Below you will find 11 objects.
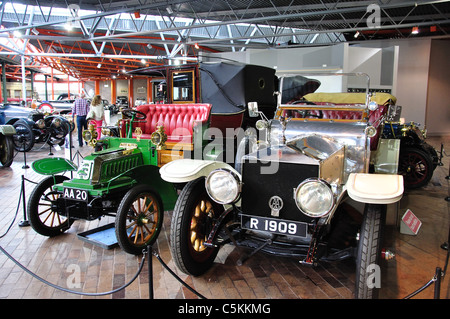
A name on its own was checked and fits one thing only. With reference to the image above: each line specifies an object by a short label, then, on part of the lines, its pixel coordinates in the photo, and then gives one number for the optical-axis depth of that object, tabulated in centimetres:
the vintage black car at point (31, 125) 837
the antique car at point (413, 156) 553
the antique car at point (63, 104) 1655
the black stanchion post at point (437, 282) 166
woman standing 858
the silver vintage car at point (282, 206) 207
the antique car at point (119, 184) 303
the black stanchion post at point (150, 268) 186
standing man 966
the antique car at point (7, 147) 682
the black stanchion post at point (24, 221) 369
